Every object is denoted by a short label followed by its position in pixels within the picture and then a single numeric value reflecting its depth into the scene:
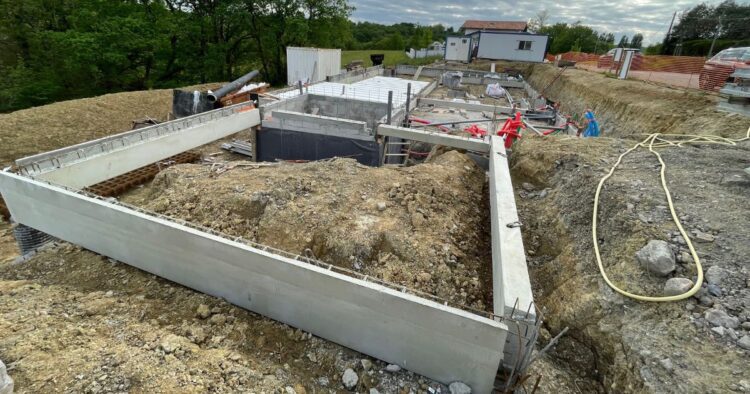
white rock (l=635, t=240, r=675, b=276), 3.97
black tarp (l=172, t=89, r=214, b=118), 12.80
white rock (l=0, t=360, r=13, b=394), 2.98
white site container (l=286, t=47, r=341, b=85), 17.52
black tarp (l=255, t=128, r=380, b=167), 10.52
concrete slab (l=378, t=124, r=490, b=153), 8.93
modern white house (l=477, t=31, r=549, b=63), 30.12
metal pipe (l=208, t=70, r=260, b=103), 12.88
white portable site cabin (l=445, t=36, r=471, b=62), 33.81
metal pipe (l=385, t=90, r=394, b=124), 10.59
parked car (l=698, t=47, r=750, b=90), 10.58
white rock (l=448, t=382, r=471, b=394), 3.91
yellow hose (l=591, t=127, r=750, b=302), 3.70
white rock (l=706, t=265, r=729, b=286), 3.71
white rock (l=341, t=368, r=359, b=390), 3.96
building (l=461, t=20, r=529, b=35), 49.22
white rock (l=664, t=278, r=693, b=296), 3.69
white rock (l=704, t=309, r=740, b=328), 3.33
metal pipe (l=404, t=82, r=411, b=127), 12.61
